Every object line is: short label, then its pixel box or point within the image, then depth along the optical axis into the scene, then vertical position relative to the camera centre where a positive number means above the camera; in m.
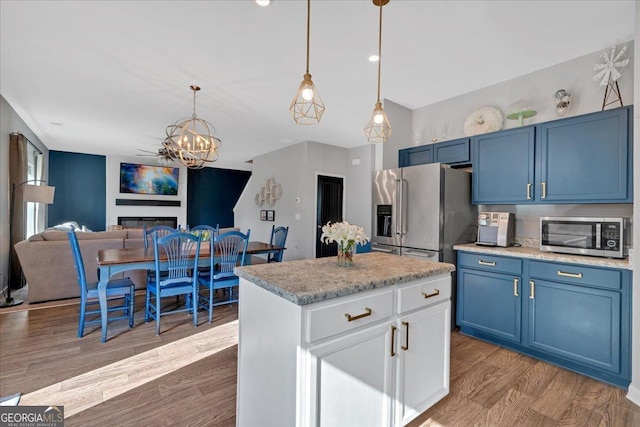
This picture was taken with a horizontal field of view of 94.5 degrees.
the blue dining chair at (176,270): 2.95 -0.61
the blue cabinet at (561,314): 2.13 -0.79
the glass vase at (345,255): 1.77 -0.24
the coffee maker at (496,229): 2.91 -0.11
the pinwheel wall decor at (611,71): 2.47 +1.26
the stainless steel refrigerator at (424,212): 3.04 +0.05
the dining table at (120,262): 2.73 -0.49
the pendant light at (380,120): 2.10 +0.74
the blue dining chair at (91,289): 2.68 -0.75
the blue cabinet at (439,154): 3.29 +0.76
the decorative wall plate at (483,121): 3.31 +1.11
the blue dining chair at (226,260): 3.30 -0.54
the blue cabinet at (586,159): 2.28 +0.50
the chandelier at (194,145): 3.75 +0.94
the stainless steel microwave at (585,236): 2.24 -0.14
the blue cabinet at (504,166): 2.79 +0.51
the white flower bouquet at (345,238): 1.74 -0.13
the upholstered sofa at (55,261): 3.61 -0.62
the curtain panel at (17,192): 4.21 +0.26
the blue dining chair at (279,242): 4.14 -0.40
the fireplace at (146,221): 8.15 -0.25
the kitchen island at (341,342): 1.23 -0.61
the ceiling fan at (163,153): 5.60 +1.16
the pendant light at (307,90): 1.78 +0.76
